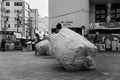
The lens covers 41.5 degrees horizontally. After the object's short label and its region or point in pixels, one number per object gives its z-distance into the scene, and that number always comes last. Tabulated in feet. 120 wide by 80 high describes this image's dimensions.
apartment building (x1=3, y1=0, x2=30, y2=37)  158.53
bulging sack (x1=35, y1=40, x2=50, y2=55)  40.06
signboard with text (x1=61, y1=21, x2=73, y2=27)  75.41
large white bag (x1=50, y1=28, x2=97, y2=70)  18.48
